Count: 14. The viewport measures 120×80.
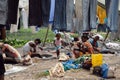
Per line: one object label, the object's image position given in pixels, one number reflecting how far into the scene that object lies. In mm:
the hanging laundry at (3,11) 7379
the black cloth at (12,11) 7910
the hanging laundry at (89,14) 9781
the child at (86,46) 12656
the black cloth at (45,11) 8677
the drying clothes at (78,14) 10281
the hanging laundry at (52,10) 8876
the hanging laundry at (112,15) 10188
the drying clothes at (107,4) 10148
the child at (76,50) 12773
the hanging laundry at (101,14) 13973
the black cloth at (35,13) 8528
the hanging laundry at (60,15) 9109
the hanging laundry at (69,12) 9336
